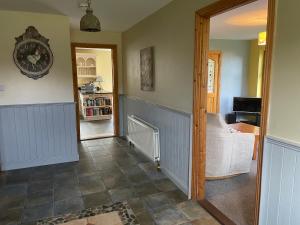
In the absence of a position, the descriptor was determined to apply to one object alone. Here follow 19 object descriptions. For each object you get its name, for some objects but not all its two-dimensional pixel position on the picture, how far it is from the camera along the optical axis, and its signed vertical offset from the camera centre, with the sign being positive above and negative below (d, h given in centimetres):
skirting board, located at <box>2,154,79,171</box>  362 -128
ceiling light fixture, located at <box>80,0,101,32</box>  220 +57
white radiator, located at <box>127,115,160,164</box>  341 -88
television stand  586 -91
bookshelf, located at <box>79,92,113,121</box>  755 -76
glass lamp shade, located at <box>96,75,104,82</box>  880 +17
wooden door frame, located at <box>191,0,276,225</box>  180 -19
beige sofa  309 -91
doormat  227 -135
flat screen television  568 -55
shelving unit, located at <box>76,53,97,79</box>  854 +66
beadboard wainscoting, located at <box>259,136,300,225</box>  155 -72
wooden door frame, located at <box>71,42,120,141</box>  480 +22
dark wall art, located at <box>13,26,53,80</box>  345 +44
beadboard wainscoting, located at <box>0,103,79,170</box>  356 -82
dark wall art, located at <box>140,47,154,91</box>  359 +23
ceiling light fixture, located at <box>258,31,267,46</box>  370 +69
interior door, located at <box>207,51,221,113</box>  595 +1
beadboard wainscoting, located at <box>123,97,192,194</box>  275 -74
